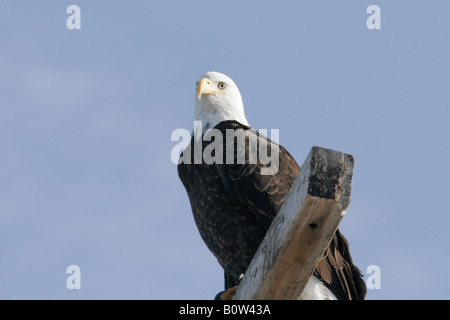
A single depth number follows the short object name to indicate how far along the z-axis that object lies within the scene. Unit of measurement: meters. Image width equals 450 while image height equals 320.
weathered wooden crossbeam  5.28
